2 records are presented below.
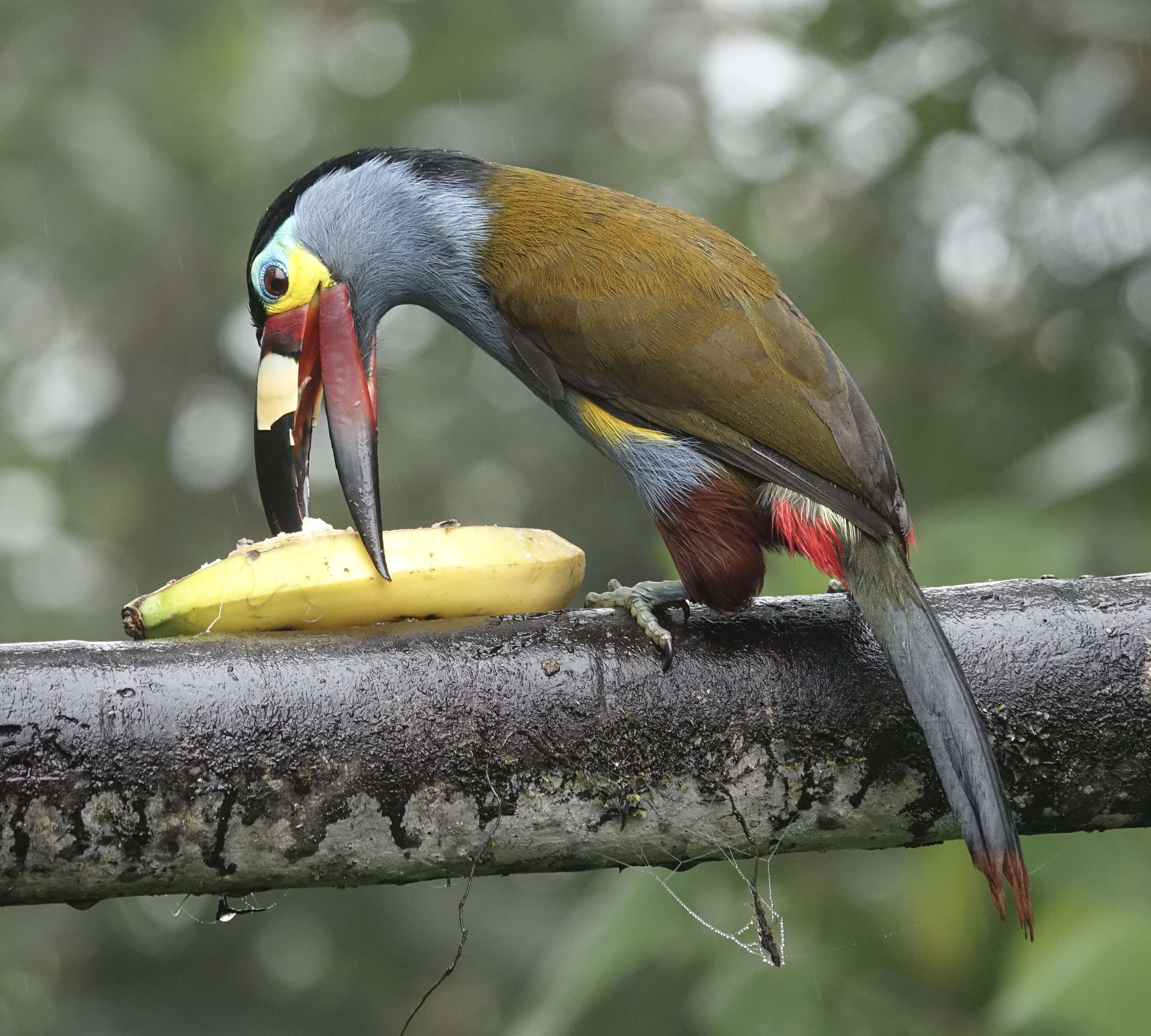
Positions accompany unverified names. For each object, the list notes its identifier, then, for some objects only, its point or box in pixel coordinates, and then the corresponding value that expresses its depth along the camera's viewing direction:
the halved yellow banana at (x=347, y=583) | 5.26
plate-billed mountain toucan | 5.30
